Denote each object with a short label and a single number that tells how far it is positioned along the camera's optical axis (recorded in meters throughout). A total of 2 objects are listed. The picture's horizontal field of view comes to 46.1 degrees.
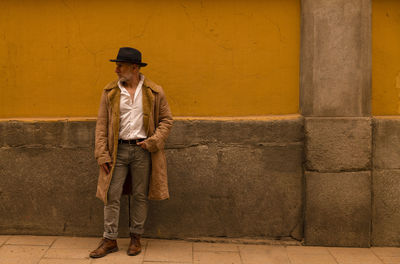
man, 4.27
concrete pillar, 4.62
